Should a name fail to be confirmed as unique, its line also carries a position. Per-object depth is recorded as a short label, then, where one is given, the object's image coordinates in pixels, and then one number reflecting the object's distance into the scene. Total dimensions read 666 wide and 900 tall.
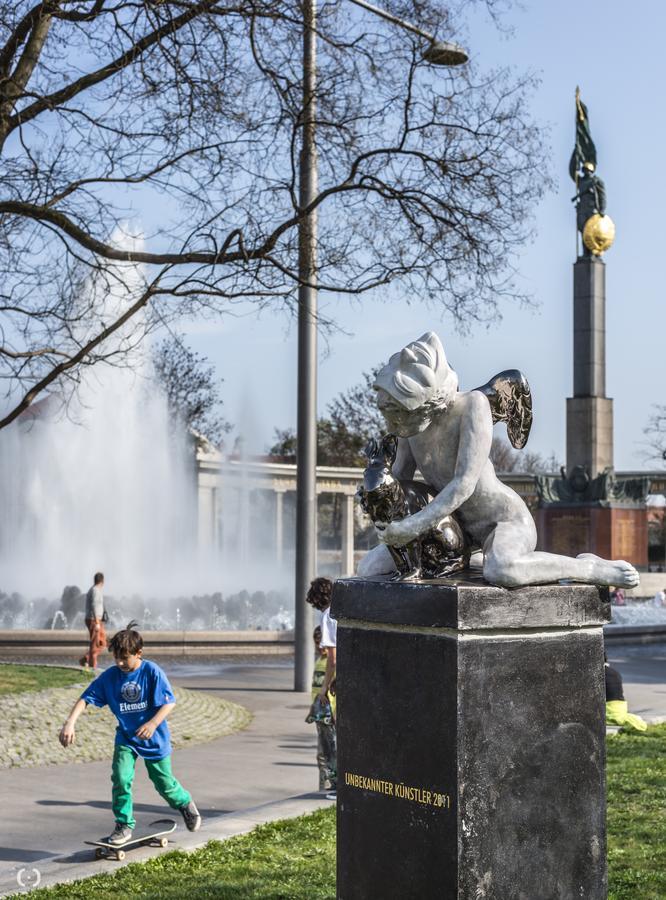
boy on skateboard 7.34
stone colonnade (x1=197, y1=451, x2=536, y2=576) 46.06
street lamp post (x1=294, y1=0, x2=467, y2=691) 15.83
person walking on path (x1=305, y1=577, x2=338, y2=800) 8.99
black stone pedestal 4.52
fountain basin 20.58
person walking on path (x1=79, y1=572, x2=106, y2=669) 17.38
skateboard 7.19
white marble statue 4.74
